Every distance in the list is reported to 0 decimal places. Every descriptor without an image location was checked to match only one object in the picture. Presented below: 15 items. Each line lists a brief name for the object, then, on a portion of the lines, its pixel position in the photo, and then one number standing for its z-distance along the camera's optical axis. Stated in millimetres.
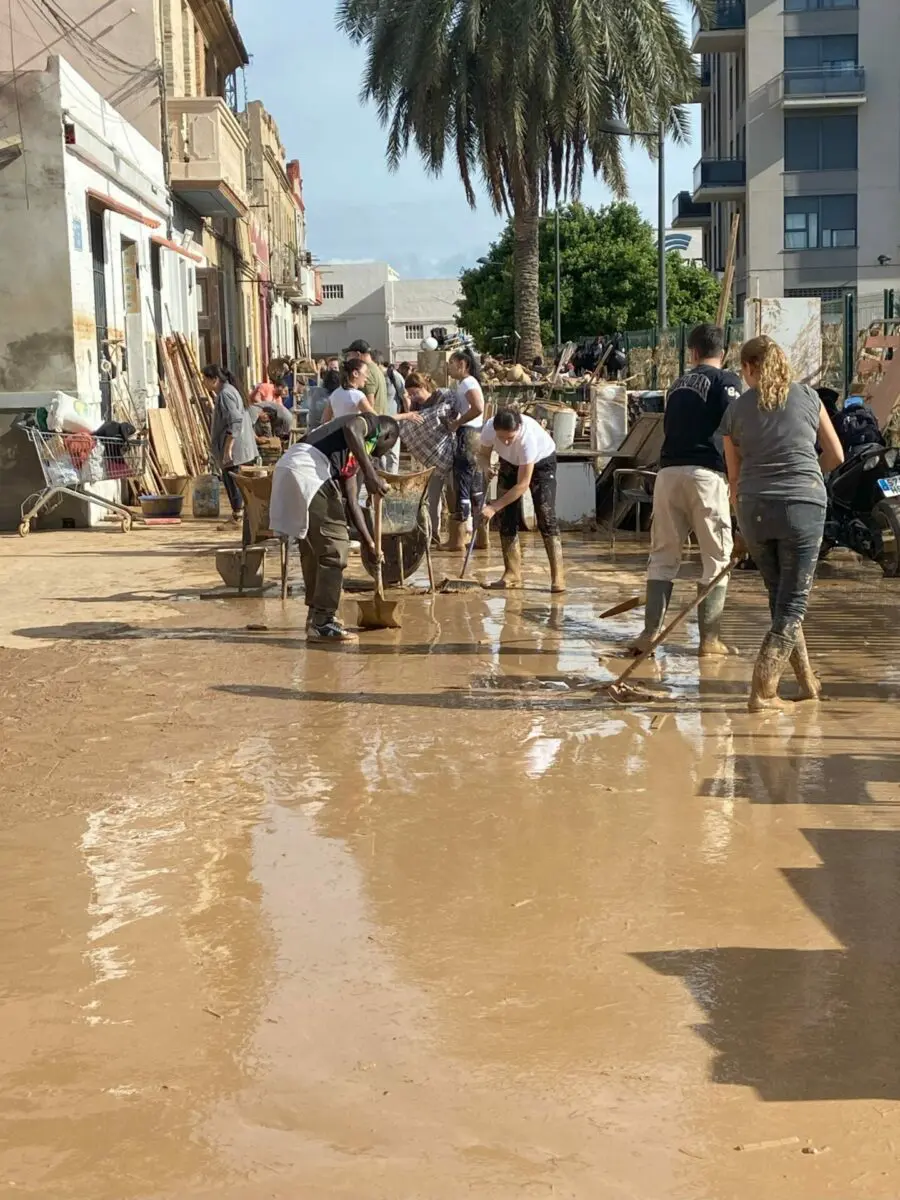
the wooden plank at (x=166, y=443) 19766
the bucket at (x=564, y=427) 17188
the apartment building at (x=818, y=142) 47906
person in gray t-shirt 6977
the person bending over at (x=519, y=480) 10438
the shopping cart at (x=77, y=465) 15602
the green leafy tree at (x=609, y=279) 49375
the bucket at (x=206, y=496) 18156
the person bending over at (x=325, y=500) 9016
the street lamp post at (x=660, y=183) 23328
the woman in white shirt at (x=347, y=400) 11852
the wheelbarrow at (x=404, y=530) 11164
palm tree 23156
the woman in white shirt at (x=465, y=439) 12828
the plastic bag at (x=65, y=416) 15773
